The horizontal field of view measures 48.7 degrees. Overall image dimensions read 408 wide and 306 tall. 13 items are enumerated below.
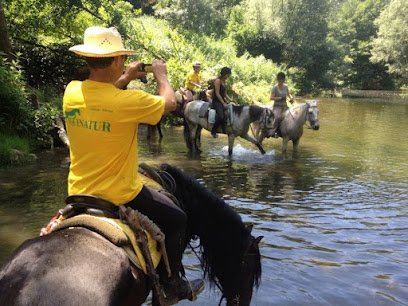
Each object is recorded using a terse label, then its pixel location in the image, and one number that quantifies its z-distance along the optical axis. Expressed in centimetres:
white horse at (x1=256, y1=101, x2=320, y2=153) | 1264
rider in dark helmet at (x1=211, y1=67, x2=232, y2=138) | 1228
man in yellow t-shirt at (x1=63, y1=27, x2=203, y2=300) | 268
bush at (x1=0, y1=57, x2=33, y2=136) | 1038
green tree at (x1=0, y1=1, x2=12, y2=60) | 1149
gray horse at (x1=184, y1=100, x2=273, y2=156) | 1244
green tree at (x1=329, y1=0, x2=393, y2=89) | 5488
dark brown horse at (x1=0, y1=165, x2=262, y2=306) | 212
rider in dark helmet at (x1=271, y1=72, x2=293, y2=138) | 1279
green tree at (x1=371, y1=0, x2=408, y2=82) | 4202
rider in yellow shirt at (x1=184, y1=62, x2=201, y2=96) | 1412
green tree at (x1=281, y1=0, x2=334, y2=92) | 4028
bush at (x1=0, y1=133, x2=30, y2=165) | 935
